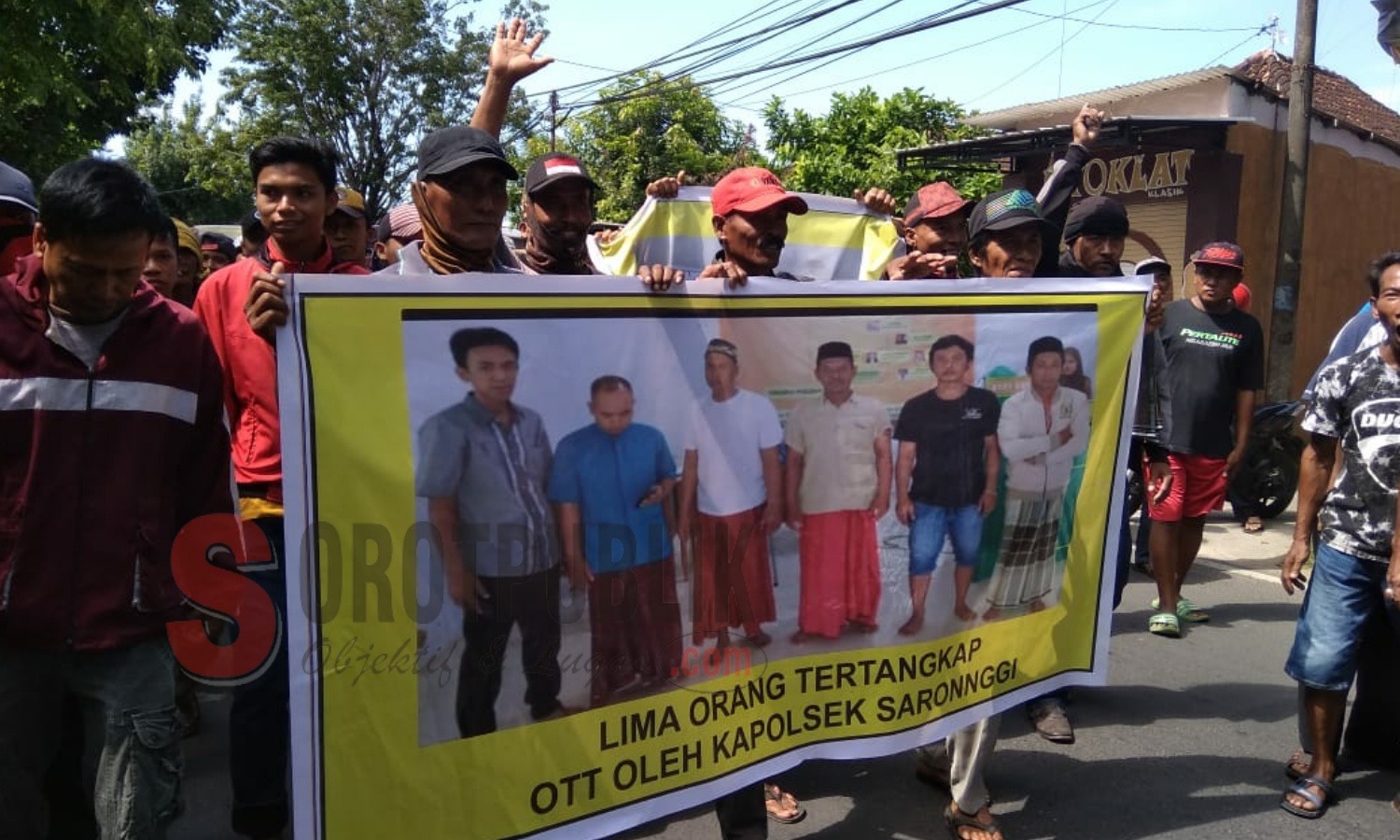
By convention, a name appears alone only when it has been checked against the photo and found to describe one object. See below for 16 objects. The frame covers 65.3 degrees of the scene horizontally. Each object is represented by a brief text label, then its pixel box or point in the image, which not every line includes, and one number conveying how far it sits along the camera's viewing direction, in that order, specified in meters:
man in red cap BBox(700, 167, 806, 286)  3.07
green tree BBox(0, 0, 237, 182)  6.94
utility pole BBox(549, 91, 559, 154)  23.62
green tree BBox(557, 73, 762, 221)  16.06
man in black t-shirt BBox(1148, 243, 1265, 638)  5.32
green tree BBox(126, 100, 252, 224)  24.83
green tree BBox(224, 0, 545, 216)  23.75
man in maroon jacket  2.14
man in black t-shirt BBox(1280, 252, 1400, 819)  3.44
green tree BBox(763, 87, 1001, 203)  13.25
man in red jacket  2.81
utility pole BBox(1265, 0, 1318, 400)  9.77
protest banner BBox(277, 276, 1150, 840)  2.19
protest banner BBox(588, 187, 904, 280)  4.53
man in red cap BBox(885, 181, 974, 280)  3.81
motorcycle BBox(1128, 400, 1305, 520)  8.11
